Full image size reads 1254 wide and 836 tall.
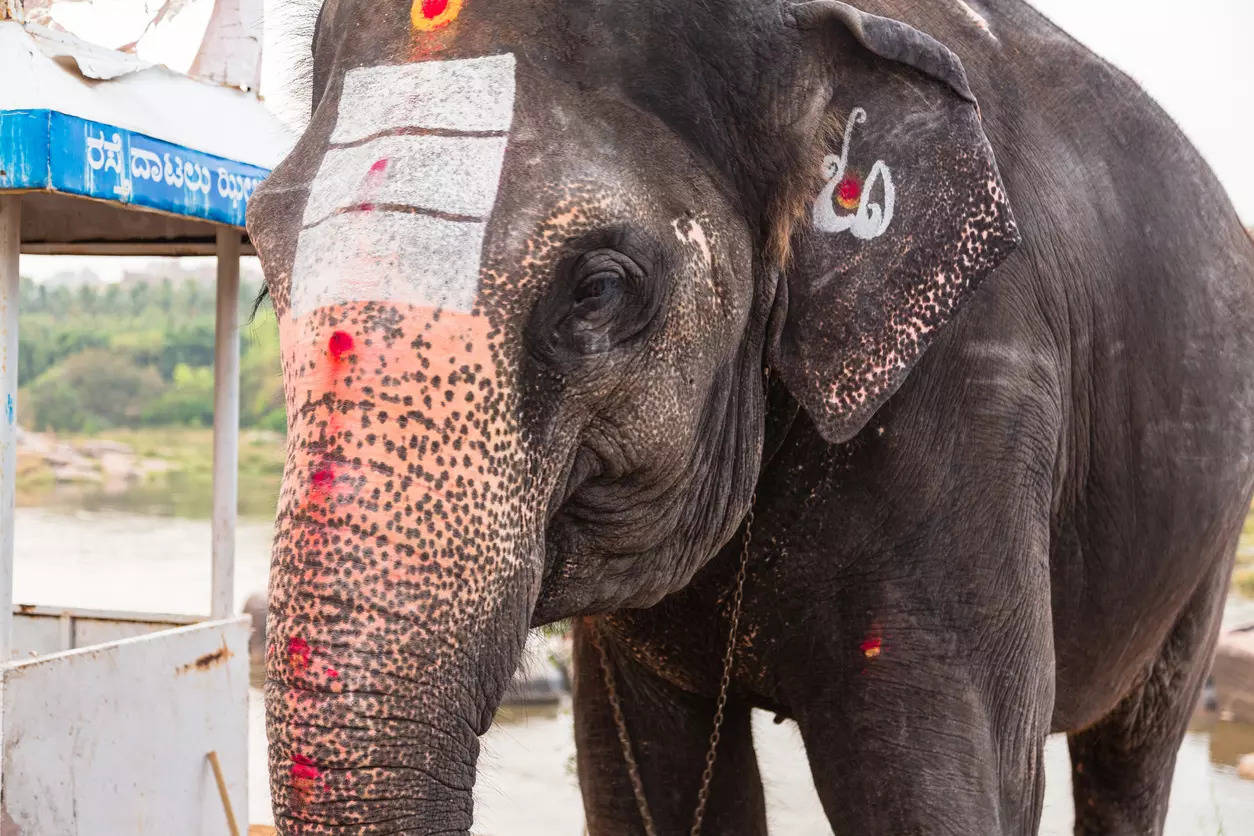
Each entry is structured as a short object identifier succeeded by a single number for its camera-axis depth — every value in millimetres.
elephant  1458
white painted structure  3613
